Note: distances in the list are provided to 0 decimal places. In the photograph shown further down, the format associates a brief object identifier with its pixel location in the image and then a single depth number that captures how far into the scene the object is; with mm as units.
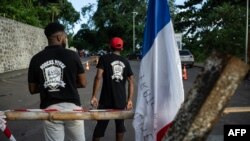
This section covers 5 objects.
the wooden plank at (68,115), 4395
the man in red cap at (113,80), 6102
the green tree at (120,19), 80812
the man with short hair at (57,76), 4547
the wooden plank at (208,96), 2320
